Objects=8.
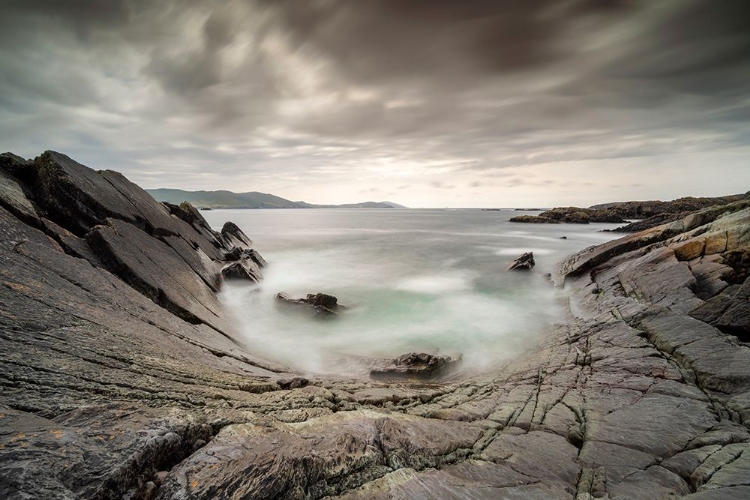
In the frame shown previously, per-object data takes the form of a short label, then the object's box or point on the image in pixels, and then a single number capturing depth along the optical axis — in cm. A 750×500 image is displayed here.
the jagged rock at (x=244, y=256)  2309
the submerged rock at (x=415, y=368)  1122
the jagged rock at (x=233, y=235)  3081
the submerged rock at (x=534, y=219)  9531
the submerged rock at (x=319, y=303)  1686
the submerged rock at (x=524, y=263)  2709
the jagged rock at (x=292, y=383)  805
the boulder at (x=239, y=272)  1962
